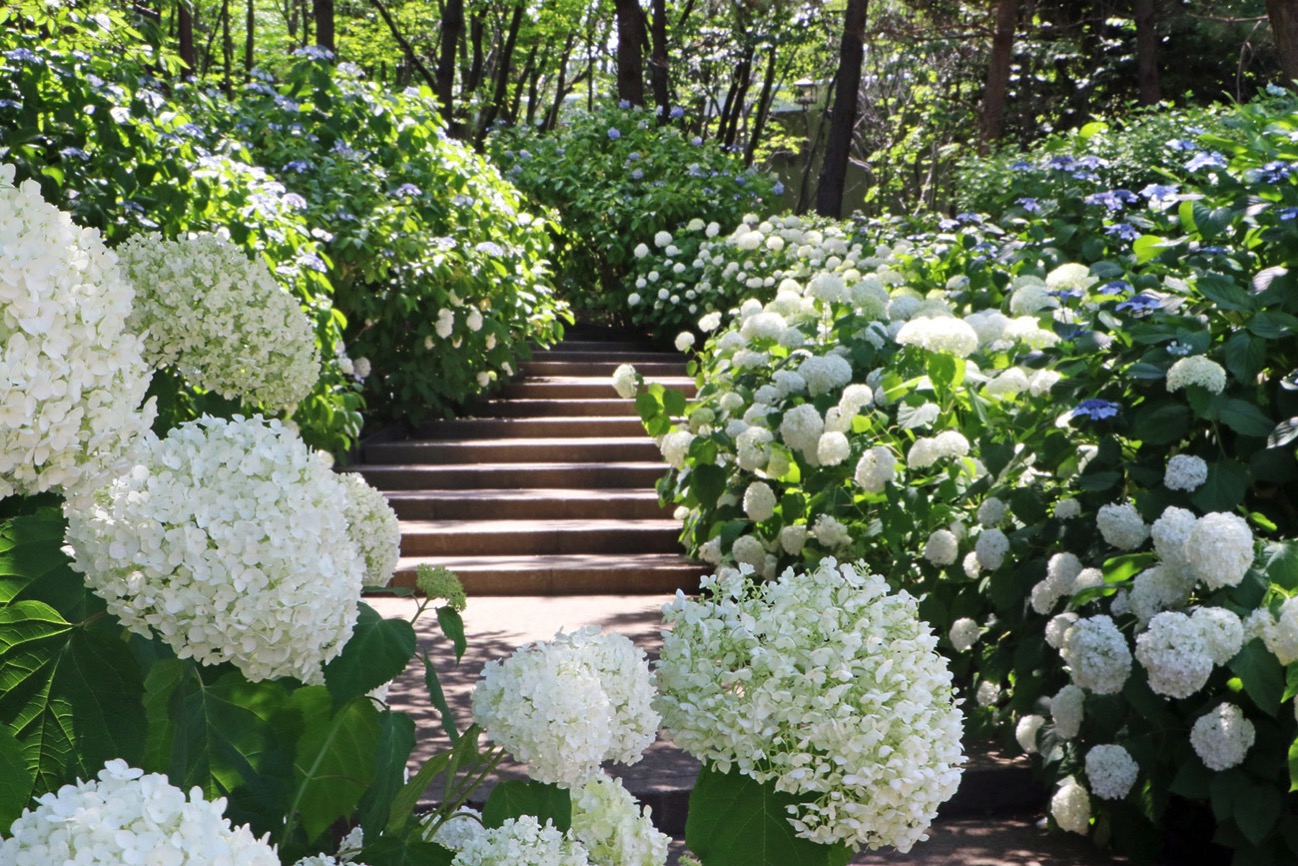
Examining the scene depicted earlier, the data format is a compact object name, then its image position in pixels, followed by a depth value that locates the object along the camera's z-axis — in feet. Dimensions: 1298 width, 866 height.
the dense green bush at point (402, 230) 27.22
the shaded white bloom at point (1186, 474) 11.57
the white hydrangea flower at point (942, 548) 14.14
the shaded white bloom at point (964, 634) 13.89
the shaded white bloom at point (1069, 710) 11.97
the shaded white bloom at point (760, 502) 17.79
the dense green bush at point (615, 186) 41.37
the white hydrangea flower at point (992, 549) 13.33
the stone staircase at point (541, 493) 23.63
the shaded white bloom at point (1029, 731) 12.90
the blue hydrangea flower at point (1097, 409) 12.09
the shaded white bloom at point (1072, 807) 12.25
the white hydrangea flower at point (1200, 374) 11.64
